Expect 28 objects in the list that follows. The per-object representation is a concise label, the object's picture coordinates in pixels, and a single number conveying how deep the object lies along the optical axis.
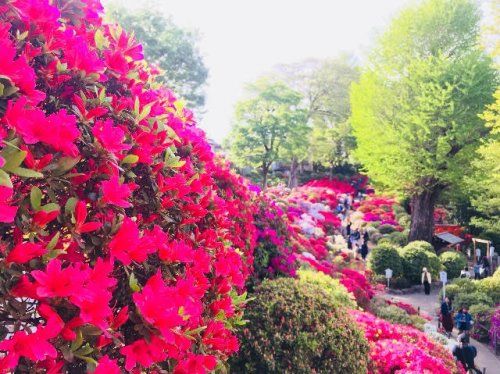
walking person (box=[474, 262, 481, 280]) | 16.78
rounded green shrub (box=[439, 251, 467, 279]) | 17.58
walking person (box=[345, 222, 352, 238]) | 21.72
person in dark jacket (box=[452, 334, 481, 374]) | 8.48
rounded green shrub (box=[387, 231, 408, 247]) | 22.28
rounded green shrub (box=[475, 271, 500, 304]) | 13.59
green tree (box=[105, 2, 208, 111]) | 29.59
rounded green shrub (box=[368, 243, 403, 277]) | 15.99
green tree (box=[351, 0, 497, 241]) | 18.06
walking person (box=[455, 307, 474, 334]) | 10.53
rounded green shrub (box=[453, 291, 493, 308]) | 12.84
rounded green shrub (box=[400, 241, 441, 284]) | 16.31
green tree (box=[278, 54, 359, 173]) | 39.03
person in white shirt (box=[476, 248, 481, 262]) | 18.74
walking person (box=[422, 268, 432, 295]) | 14.84
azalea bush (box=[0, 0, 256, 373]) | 1.31
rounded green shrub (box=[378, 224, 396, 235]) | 24.91
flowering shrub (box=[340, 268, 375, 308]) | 11.11
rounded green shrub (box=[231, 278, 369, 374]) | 4.16
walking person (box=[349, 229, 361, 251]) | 20.35
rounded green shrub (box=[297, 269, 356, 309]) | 8.06
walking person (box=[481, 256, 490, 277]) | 18.23
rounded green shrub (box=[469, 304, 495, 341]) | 11.64
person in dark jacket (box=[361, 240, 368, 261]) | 18.92
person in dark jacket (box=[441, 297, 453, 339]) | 11.09
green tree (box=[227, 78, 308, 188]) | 28.38
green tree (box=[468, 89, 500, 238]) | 14.12
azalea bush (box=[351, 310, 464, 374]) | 5.77
